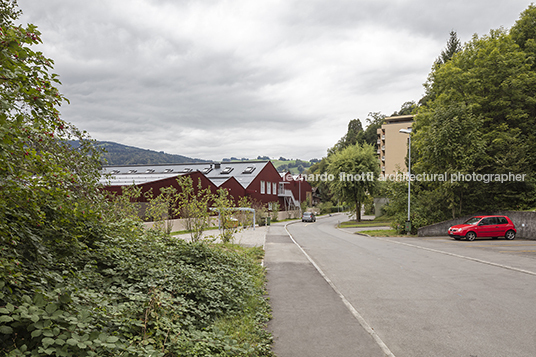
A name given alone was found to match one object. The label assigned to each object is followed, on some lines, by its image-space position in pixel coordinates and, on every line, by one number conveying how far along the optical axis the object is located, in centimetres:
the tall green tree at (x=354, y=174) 4444
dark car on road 5314
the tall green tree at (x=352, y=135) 10288
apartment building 7569
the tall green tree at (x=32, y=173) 314
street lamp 2712
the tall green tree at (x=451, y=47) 5403
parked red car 2250
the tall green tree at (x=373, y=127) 9762
